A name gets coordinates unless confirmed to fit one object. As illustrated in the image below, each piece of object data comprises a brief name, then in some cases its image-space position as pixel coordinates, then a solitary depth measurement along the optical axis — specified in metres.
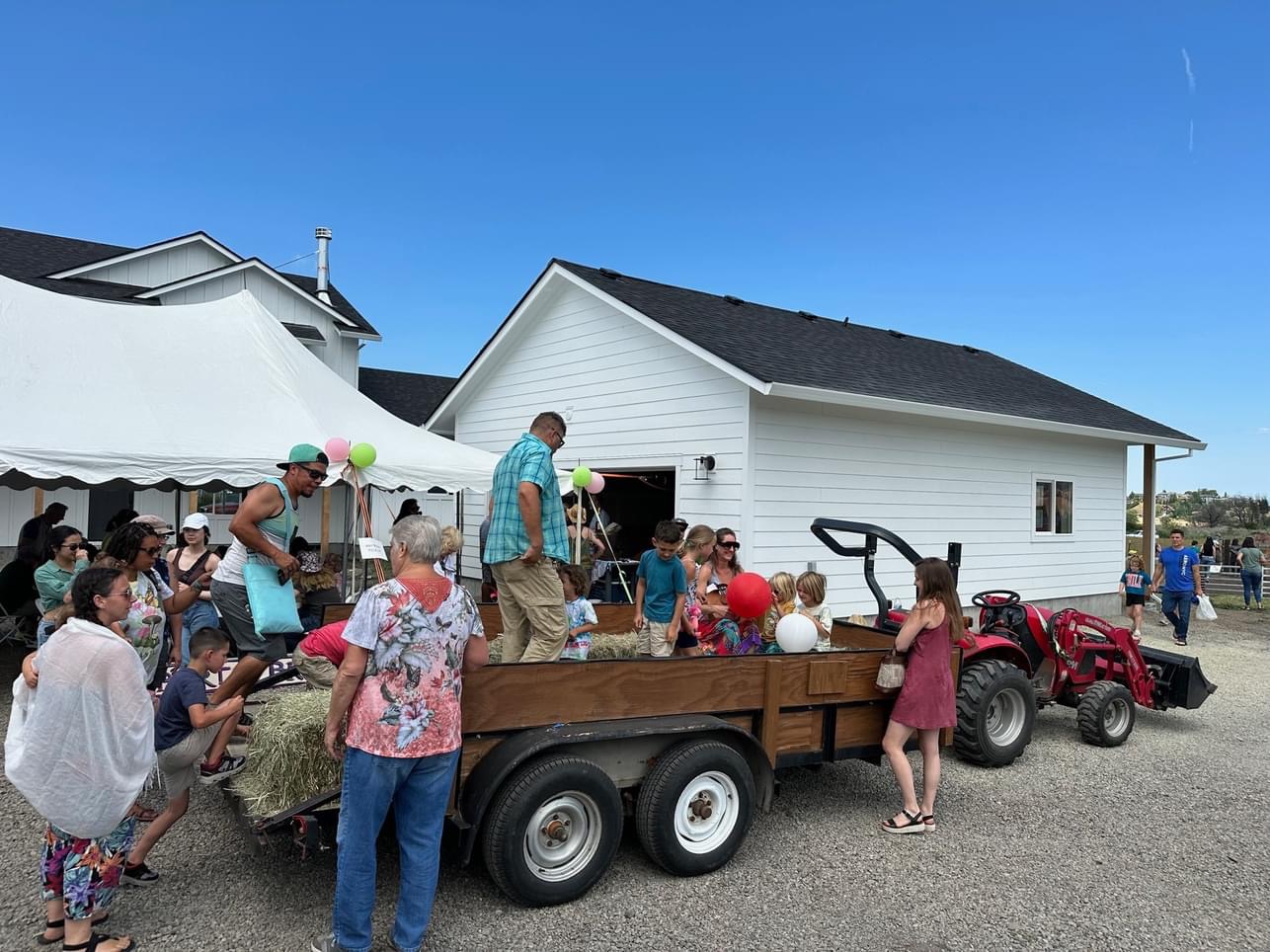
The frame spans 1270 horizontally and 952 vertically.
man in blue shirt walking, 12.08
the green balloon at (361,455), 8.35
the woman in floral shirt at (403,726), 3.03
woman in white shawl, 3.09
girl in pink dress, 4.73
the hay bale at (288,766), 3.69
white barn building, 10.42
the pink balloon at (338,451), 8.53
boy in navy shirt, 3.73
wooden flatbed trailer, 3.58
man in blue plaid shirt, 4.44
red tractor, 5.89
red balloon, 5.31
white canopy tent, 7.41
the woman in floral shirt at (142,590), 4.97
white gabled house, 17.62
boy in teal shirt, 6.18
